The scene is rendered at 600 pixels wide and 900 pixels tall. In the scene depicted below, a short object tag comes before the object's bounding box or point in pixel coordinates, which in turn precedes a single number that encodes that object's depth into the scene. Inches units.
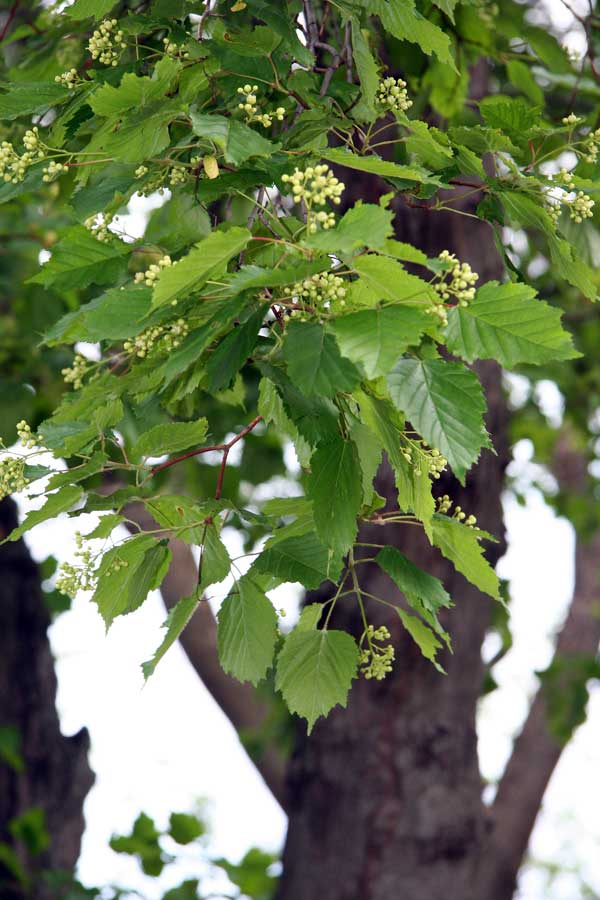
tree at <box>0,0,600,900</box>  101.1
